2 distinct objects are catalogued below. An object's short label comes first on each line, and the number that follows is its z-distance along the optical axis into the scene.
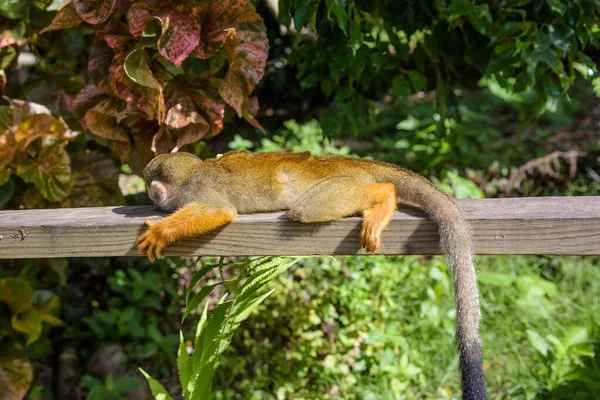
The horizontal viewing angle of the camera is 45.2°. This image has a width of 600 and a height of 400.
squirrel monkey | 1.90
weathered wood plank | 1.87
